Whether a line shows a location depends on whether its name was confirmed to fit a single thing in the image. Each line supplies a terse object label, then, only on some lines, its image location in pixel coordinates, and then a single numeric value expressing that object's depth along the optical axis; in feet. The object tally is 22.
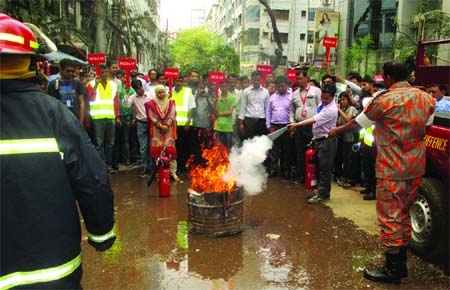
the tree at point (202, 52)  205.66
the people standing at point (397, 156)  12.61
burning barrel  16.79
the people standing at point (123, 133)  31.24
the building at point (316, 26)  89.30
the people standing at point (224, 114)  29.19
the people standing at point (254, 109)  29.60
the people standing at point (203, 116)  29.71
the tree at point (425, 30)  51.75
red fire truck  13.91
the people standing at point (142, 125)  28.96
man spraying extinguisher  22.16
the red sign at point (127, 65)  32.32
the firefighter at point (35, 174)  6.08
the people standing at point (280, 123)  28.37
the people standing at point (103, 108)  28.40
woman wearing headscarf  25.29
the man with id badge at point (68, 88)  24.64
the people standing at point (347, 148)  26.40
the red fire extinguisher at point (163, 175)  23.06
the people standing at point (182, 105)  28.81
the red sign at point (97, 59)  31.24
